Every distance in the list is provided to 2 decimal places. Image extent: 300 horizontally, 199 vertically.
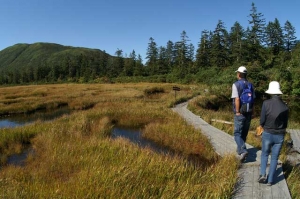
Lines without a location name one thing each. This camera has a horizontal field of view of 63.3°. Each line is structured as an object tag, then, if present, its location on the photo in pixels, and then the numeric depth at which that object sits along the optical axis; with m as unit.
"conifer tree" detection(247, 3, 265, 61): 53.61
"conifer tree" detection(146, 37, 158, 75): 78.52
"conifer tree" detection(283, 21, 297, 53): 66.44
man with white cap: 6.30
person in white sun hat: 5.05
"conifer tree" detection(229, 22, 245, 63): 53.76
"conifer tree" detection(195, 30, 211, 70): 64.31
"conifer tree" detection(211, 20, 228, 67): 59.66
